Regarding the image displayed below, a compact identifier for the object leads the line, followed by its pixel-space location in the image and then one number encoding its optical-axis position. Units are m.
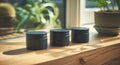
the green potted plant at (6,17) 1.31
